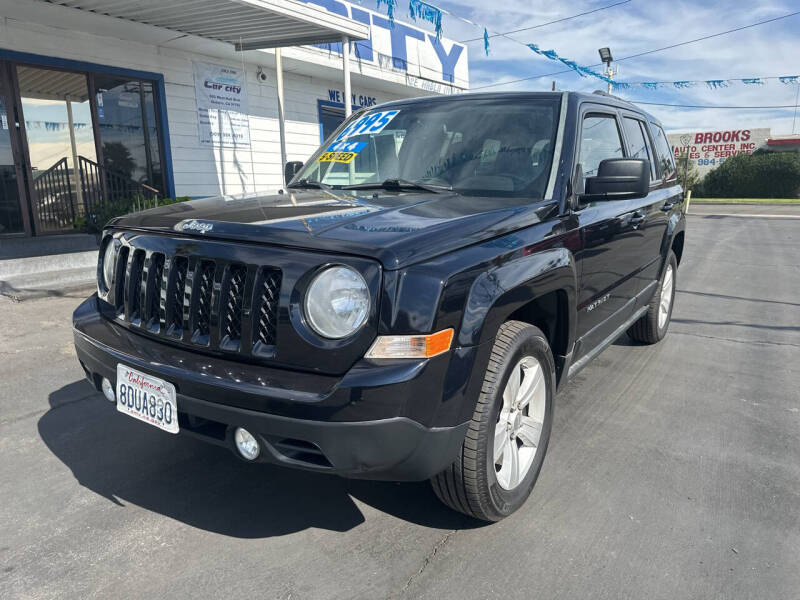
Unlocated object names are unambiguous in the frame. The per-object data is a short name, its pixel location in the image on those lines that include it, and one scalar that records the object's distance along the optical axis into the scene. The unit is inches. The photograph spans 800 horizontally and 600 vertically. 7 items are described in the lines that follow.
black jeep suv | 79.0
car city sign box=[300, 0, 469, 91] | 501.0
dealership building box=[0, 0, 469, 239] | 331.0
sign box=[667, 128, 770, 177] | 1515.7
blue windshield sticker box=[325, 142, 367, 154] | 147.0
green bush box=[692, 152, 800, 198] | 1311.5
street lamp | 1103.3
